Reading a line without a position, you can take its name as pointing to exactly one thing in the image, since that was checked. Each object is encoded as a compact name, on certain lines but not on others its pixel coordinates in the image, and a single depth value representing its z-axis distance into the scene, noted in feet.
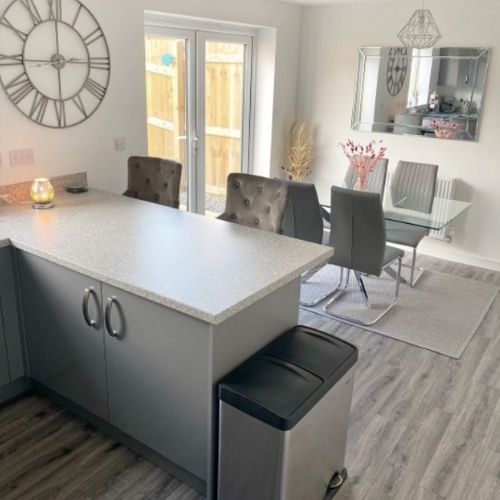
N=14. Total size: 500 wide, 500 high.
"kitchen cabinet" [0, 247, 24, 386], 8.04
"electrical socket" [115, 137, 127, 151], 12.20
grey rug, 11.41
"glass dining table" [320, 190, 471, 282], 12.07
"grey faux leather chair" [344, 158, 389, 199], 14.94
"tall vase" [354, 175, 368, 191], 13.35
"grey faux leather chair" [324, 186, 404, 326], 10.94
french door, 14.44
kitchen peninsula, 6.12
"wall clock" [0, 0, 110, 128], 9.66
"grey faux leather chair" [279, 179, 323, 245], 11.52
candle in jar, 9.62
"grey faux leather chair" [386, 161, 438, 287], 13.35
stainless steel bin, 5.66
